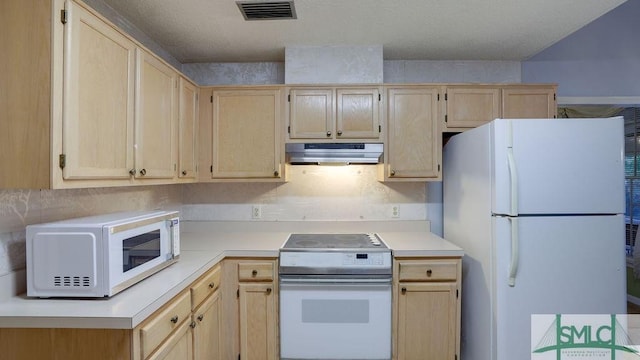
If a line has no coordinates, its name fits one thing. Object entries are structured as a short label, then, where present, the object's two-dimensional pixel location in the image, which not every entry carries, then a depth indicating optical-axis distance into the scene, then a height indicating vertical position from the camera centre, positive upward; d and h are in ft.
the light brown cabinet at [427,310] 6.89 -2.81
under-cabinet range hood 7.72 +0.69
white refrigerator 5.79 -0.76
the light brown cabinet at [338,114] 7.93 +1.66
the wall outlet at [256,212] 9.11 -0.90
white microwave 4.01 -1.00
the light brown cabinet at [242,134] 8.02 +1.19
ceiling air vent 6.07 +3.39
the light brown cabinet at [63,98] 3.76 +1.06
